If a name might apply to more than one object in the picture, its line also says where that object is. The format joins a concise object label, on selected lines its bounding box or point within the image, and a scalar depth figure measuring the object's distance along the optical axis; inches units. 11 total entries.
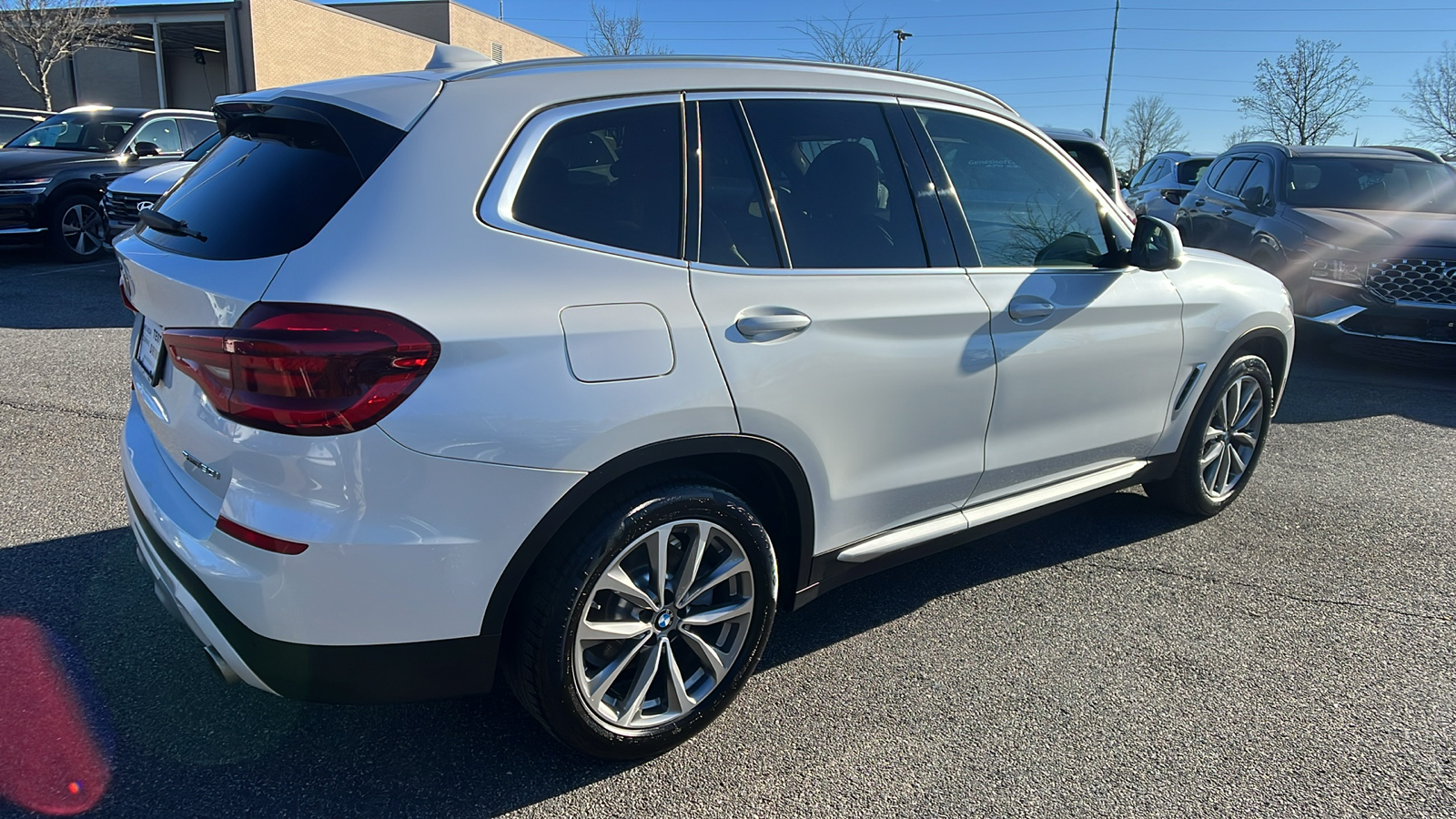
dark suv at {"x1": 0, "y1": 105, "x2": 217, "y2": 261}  405.7
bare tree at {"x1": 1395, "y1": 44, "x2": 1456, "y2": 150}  1280.8
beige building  1130.0
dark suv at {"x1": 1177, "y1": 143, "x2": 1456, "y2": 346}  287.0
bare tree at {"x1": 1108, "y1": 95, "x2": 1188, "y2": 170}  2340.1
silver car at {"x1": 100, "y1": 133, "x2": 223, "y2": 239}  342.0
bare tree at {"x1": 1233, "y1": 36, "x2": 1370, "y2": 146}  1520.7
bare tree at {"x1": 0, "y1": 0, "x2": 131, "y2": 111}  1162.0
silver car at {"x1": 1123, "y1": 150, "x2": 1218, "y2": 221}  438.1
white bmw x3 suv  81.7
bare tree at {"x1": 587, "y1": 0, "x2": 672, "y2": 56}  1349.7
